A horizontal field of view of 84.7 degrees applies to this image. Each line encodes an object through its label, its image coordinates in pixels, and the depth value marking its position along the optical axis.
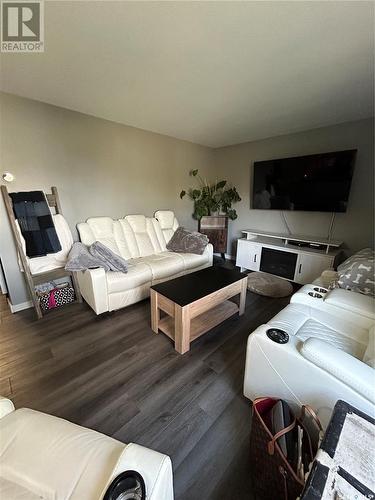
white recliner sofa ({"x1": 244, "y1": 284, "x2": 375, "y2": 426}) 0.88
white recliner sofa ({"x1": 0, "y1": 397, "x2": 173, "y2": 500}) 0.60
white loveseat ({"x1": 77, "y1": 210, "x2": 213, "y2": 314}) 2.09
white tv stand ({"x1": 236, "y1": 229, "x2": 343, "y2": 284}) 2.72
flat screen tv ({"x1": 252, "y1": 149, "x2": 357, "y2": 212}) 2.63
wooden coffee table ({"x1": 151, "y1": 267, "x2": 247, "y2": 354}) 1.67
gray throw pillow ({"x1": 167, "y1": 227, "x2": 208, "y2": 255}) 2.99
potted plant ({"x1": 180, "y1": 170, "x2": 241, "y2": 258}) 3.87
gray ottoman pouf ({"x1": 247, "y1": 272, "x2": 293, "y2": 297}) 2.70
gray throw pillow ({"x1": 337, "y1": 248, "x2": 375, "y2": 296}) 1.60
